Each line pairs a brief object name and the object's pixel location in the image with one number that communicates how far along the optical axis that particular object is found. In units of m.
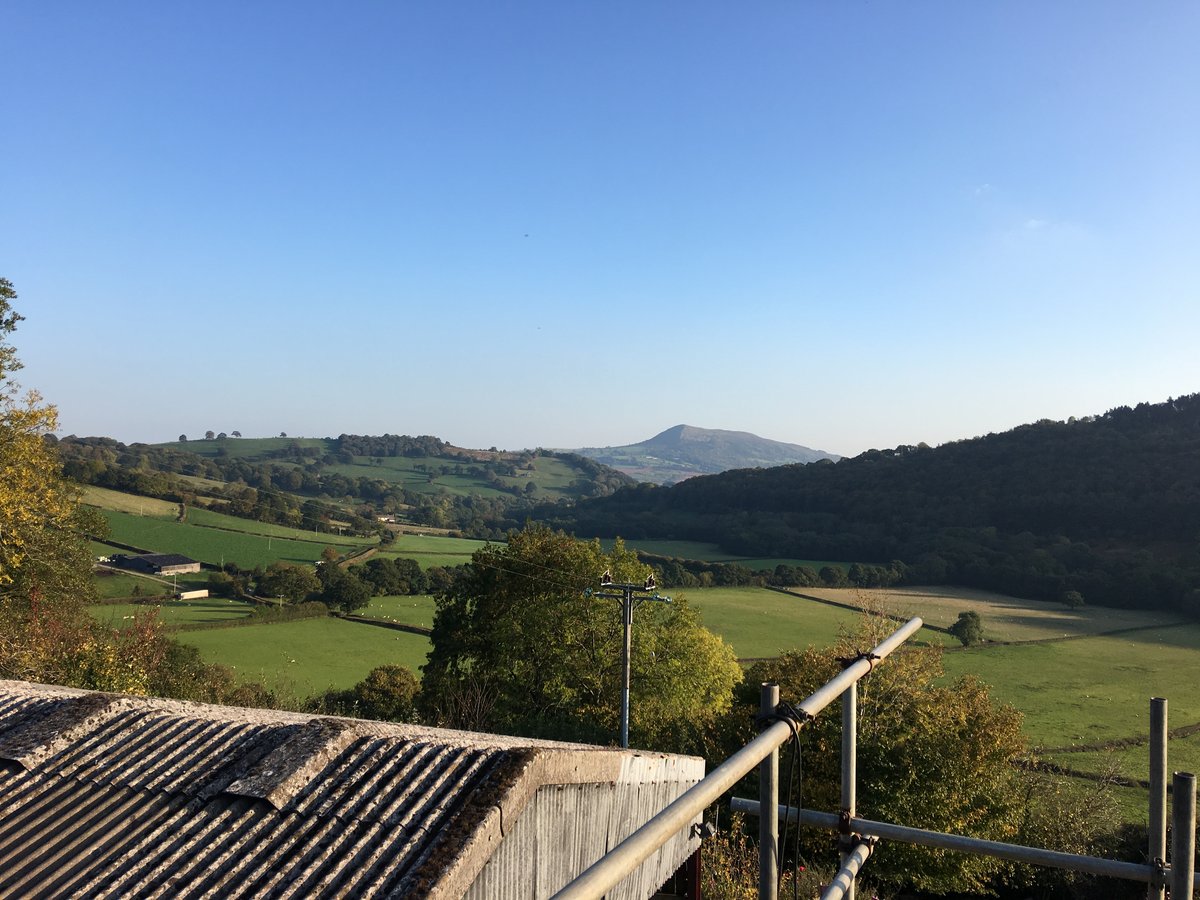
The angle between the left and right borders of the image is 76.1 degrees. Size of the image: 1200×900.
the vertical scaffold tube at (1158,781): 4.53
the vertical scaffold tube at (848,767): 4.71
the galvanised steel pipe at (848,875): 3.98
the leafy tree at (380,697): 33.19
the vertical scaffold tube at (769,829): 3.33
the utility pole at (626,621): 22.88
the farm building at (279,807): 4.47
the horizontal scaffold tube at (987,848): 4.57
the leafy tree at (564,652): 29.55
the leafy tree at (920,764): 19.55
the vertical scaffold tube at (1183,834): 4.08
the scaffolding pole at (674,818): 1.94
